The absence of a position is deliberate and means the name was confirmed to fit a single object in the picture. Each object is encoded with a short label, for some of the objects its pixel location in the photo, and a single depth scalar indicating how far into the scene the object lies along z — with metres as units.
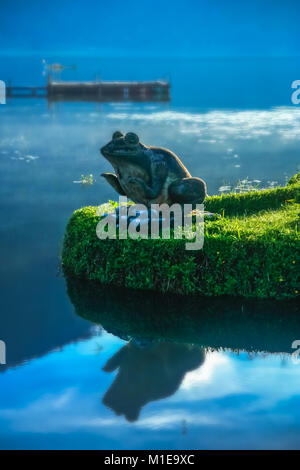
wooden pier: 43.53
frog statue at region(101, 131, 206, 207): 9.81
